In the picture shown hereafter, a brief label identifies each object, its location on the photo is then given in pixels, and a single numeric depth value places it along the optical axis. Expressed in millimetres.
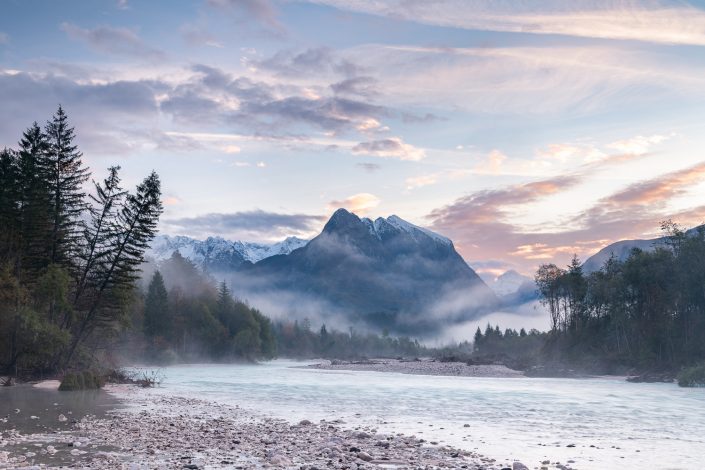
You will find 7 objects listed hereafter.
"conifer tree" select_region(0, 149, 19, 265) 51438
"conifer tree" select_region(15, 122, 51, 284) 51406
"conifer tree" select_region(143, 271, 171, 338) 136375
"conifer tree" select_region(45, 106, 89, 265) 53969
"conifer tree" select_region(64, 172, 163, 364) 51094
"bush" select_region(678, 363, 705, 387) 59000
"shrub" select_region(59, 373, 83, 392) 40938
